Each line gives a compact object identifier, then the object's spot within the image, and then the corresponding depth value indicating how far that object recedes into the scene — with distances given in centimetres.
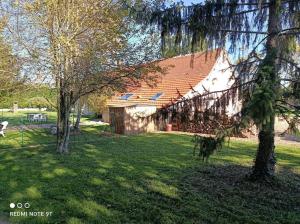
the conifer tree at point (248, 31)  708
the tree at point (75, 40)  1127
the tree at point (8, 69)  1210
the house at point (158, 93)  2048
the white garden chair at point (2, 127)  1817
